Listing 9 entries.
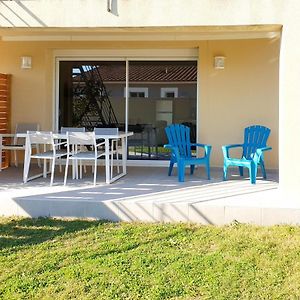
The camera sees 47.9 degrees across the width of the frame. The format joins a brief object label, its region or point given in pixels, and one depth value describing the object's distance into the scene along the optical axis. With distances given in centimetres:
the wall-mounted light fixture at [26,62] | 728
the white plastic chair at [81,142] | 525
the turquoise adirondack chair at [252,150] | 546
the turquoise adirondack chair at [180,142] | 597
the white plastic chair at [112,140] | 583
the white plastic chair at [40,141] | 534
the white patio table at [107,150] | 528
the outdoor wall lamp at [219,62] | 695
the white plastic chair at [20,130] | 715
